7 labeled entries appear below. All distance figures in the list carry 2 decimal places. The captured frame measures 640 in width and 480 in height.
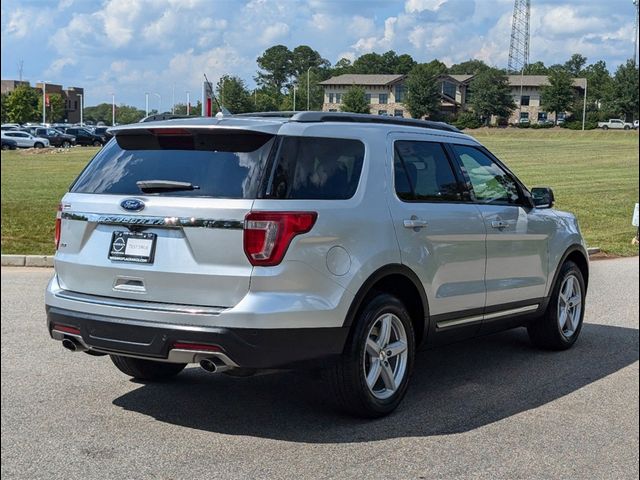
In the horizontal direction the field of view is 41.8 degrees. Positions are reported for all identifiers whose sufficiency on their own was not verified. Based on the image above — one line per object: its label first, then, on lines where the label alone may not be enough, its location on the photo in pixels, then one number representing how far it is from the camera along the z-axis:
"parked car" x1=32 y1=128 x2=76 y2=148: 57.00
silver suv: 4.59
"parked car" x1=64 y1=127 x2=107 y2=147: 56.38
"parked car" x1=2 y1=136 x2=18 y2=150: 51.91
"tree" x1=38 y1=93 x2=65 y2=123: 35.15
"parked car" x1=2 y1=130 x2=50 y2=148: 54.74
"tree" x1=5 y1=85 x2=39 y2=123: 59.03
